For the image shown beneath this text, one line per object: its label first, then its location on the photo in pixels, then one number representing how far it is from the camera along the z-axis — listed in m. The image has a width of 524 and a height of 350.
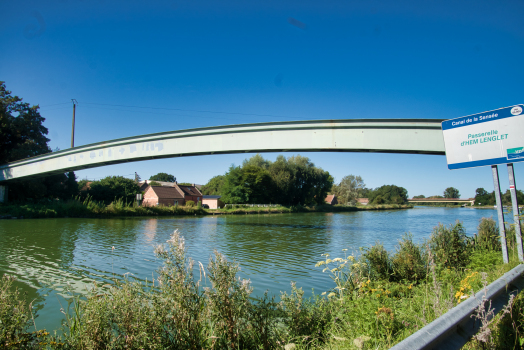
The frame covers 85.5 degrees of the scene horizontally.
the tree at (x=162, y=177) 97.69
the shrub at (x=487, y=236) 6.88
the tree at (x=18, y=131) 23.46
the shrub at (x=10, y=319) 2.15
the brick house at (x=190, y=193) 57.19
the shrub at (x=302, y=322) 2.97
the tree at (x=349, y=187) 91.68
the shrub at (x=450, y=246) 5.70
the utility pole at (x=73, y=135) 32.60
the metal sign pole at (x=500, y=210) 4.38
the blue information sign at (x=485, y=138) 4.60
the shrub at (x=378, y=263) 5.45
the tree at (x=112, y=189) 33.44
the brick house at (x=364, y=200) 112.71
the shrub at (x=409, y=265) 5.24
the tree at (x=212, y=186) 79.00
